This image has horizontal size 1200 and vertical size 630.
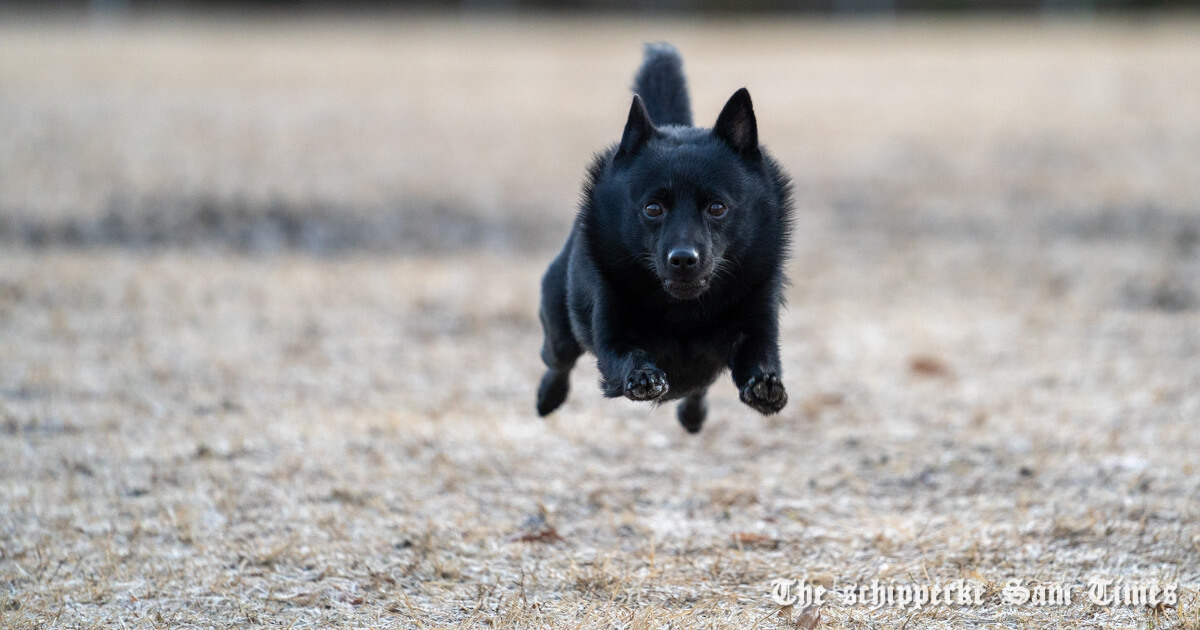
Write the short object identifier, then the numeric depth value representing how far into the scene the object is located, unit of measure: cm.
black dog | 736
